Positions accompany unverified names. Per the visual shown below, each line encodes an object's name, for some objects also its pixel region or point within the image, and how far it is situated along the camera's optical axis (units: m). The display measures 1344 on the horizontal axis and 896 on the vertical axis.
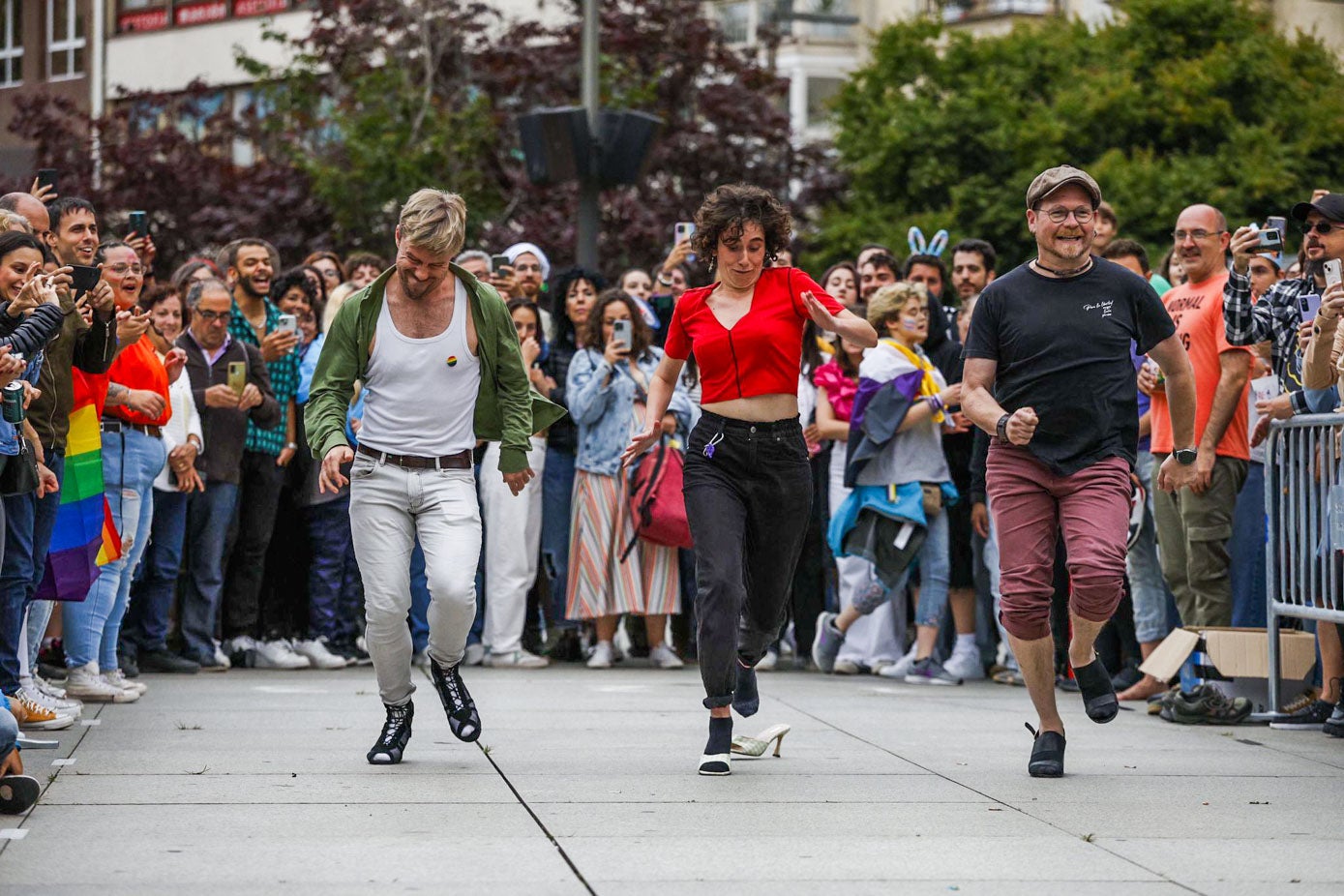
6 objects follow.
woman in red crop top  14.03
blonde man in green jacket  14.32
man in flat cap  14.08
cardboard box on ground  17.58
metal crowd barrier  16.30
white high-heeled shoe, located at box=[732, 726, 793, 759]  14.70
